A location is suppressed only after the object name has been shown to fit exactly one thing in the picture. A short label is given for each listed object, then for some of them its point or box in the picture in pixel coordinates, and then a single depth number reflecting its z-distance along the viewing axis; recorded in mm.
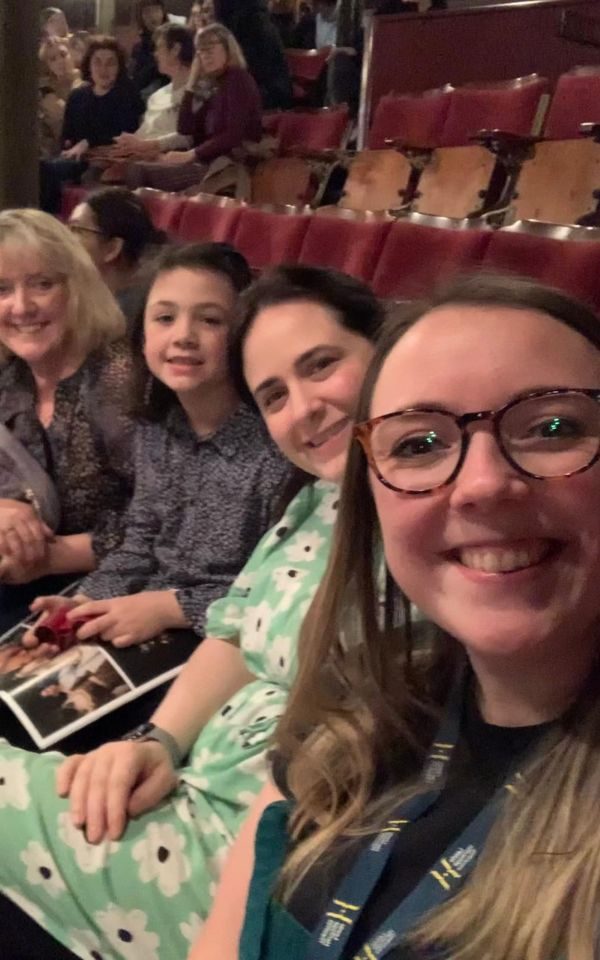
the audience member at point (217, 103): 4051
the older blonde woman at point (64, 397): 1505
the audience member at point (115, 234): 2053
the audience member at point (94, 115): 4617
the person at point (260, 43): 4461
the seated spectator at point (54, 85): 5047
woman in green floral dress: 897
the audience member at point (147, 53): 5176
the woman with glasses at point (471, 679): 532
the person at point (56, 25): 5609
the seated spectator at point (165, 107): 4512
